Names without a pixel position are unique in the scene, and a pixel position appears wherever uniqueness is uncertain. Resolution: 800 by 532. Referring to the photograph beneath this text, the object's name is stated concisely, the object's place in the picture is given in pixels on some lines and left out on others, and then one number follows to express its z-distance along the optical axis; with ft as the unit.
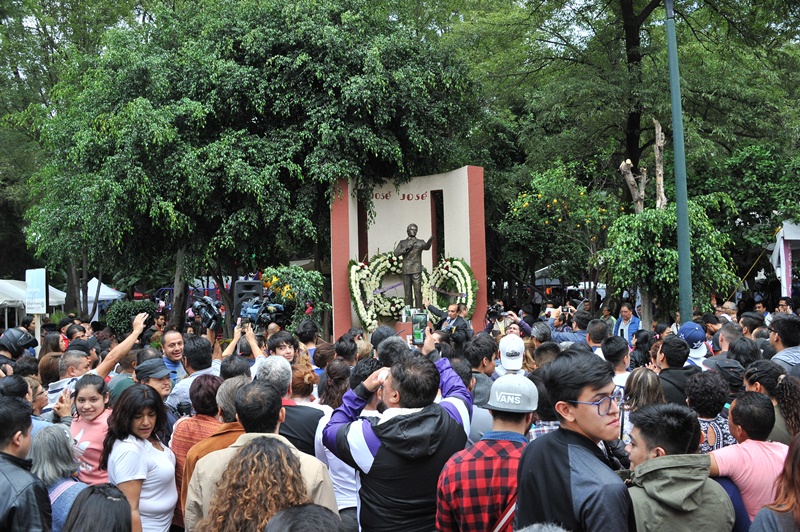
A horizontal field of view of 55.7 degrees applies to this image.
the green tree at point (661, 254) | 41.27
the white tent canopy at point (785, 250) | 55.47
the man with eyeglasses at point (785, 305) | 43.42
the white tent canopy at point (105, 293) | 113.70
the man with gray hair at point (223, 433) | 13.74
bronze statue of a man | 59.67
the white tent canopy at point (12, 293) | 84.48
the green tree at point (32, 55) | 87.04
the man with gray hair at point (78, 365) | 19.99
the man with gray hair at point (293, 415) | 15.49
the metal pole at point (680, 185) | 36.27
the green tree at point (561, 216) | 63.62
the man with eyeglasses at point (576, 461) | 8.55
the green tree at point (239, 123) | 55.67
